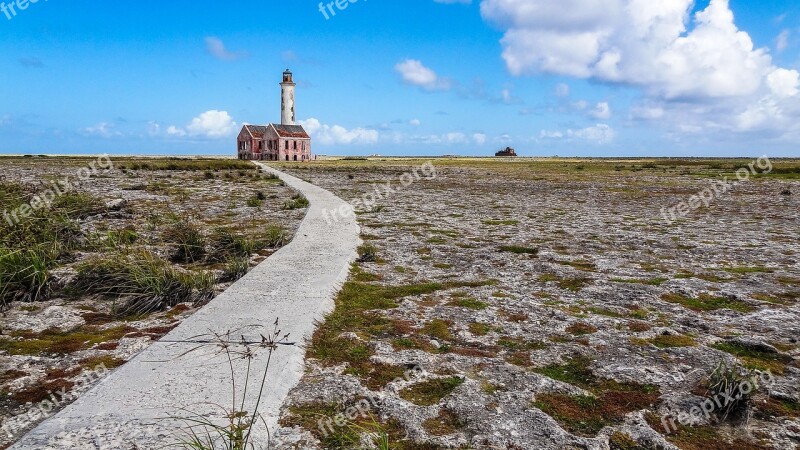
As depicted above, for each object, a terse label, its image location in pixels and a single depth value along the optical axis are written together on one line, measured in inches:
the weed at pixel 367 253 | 398.0
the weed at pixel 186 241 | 390.2
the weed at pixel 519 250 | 440.8
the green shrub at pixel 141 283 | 273.7
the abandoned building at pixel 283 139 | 4111.7
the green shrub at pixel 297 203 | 722.4
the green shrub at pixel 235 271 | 331.3
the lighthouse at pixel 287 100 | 4333.2
